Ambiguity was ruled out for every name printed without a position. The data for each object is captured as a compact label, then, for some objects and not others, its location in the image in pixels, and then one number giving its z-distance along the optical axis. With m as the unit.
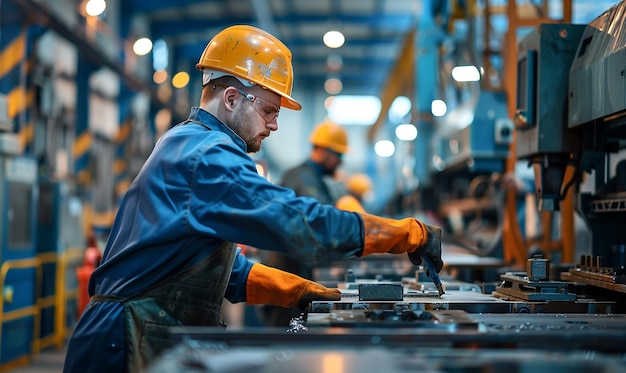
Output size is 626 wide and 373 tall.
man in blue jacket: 2.11
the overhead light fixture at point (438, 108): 9.19
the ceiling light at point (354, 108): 24.03
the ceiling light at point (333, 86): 20.76
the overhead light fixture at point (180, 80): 14.36
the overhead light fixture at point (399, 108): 13.58
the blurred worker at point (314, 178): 5.17
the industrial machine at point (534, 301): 1.48
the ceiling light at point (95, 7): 7.67
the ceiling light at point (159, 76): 13.98
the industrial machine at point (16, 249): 6.13
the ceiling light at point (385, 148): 17.55
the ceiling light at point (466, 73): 6.48
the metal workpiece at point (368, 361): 1.39
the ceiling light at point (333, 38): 9.60
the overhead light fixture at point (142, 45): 9.43
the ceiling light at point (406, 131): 10.96
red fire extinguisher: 7.42
